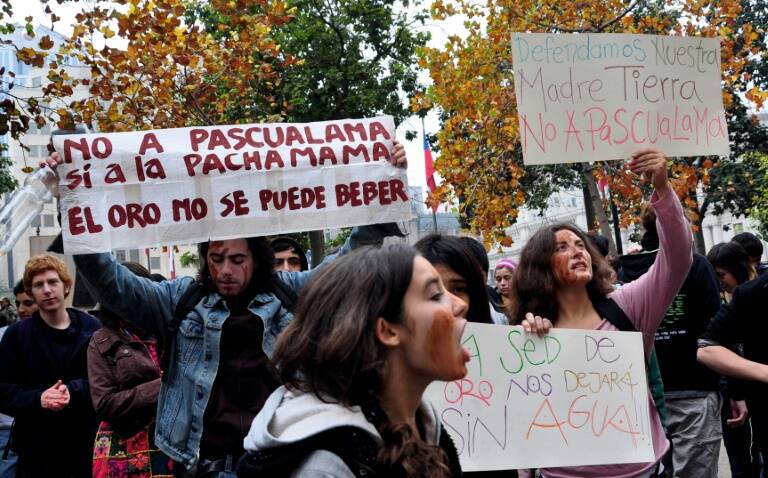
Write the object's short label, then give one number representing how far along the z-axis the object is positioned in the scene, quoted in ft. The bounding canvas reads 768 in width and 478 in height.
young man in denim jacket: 11.78
